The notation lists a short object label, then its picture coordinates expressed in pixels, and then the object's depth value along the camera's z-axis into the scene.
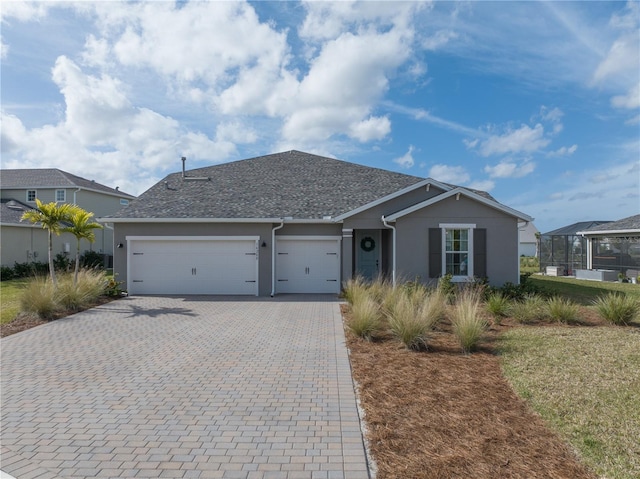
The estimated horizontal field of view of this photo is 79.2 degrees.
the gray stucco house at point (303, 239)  14.42
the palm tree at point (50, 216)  12.94
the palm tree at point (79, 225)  13.89
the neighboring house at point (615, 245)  21.91
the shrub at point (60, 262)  24.25
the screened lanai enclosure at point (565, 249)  26.11
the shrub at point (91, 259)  26.12
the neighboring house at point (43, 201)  22.56
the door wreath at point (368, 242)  17.41
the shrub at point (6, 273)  20.80
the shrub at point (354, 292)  10.97
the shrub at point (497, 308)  10.55
